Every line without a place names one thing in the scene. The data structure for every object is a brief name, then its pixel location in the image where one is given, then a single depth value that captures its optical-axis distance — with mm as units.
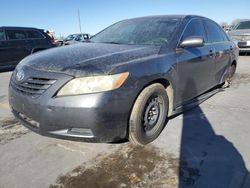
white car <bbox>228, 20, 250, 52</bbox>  8163
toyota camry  1875
